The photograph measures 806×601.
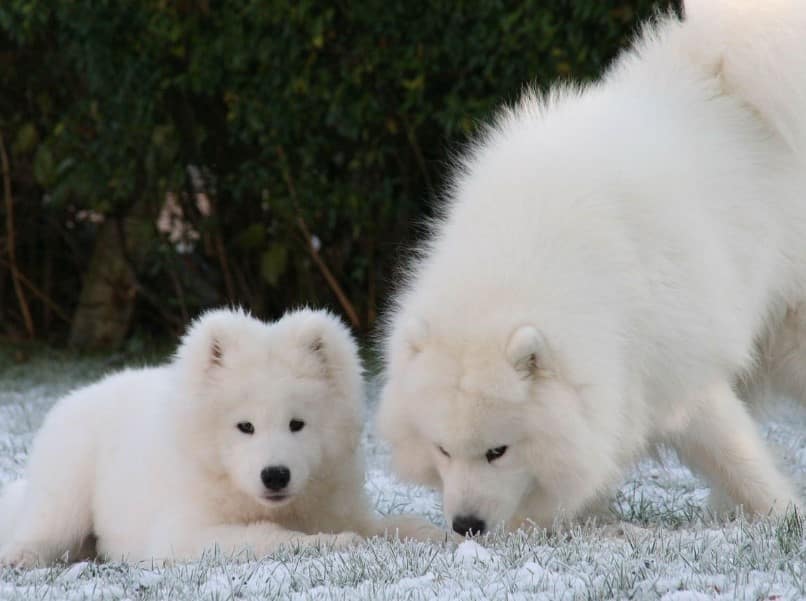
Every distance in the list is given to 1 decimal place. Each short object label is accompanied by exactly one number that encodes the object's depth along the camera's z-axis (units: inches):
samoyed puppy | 179.8
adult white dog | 172.6
